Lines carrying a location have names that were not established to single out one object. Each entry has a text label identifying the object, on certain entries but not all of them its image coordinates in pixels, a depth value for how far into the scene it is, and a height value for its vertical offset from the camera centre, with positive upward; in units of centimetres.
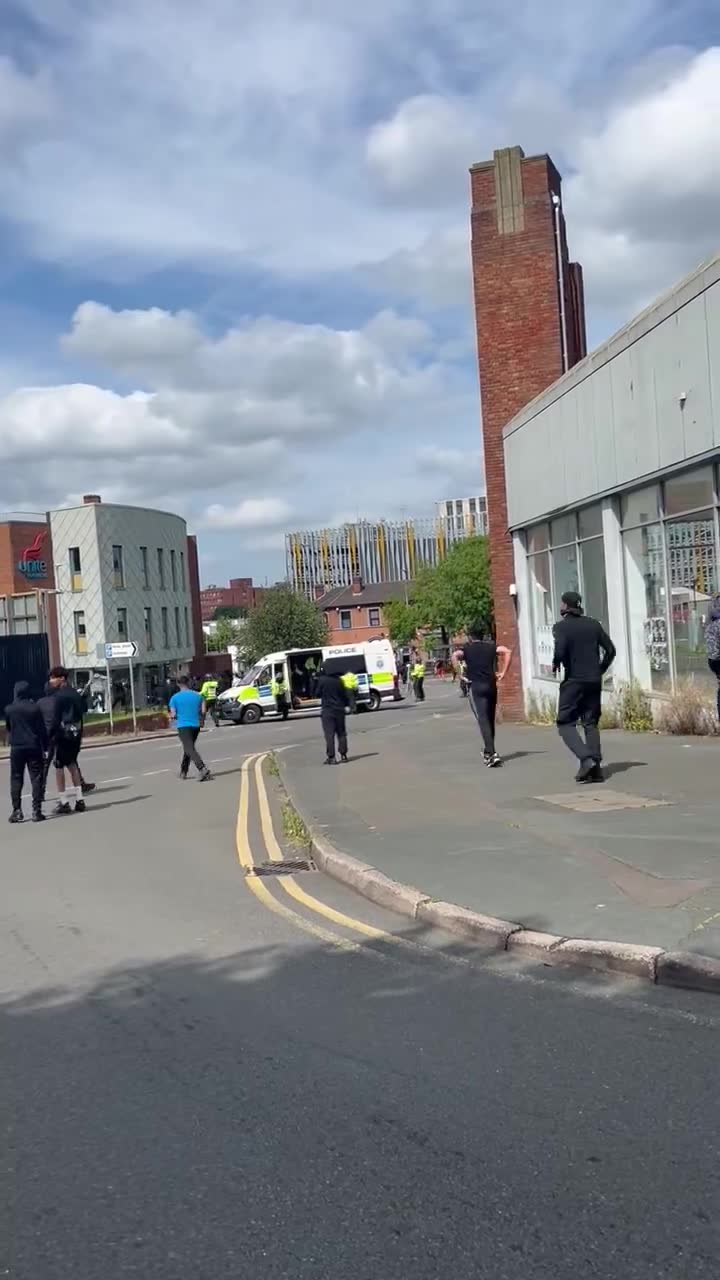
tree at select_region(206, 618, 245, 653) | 12545 +289
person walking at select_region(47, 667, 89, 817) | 1502 -80
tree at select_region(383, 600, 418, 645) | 9994 +237
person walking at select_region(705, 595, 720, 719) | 1191 -13
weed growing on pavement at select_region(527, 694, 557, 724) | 2139 -133
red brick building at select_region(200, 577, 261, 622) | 18858 +1147
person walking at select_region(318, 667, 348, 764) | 1672 -82
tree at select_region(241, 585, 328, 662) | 8281 +229
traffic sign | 3609 +59
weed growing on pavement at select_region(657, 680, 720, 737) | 1499 -111
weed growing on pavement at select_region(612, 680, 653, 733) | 1689 -112
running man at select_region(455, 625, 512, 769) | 1375 -39
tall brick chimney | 2302 +720
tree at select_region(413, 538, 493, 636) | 8481 +407
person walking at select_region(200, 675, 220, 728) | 4044 -115
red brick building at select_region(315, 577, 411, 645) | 11144 +359
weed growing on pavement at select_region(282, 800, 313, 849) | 1108 -174
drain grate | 951 -175
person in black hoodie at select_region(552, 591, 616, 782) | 1141 -38
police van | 4012 -85
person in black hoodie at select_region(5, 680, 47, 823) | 1391 -81
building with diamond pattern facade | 5844 +431
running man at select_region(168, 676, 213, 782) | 1767 -78
